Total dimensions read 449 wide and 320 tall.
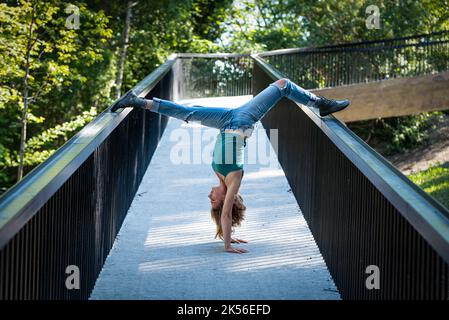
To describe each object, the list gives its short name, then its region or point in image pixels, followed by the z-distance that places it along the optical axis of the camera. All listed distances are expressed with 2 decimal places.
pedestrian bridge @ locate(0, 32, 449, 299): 4.63
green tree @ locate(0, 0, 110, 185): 21.36
